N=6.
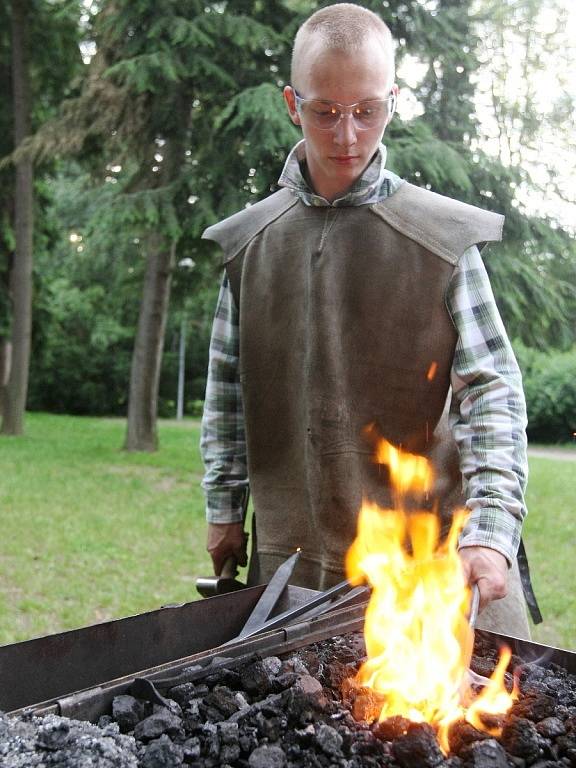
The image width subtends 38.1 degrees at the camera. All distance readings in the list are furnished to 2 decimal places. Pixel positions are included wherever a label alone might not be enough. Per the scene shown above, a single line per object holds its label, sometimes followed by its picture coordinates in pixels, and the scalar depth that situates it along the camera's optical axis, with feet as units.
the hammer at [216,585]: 7.50
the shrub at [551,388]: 39.58
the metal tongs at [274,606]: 5.22
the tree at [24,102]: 47.01
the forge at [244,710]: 4.39
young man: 6.54
